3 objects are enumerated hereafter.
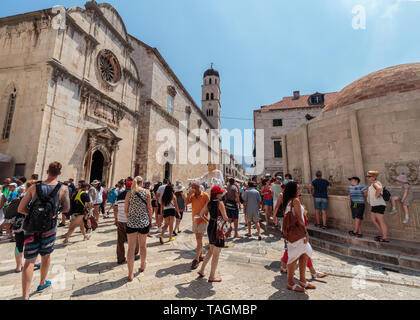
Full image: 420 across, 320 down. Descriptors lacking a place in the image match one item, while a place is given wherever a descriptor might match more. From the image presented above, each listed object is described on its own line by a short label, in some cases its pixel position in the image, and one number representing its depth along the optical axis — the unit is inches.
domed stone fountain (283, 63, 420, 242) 218.7
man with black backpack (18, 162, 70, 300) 101.7
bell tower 1866.4
